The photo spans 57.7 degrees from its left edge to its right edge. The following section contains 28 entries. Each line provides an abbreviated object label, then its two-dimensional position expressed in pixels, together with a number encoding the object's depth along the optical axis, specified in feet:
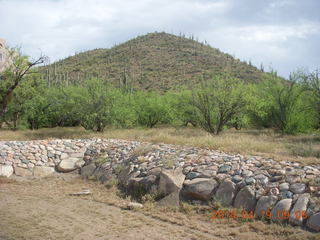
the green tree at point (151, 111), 90.53
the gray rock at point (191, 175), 26.50
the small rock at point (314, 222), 17.74
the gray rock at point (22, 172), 37.73
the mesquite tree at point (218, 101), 59.62
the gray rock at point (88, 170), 36.88
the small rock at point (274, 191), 21.33
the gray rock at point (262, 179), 22.84
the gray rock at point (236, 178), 23.99
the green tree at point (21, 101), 80.20
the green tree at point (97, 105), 69.05
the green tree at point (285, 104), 68.23
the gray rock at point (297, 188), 20.73
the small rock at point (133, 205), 24.64
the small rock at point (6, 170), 36.83
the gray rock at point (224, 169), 25.84
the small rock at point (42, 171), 38.29
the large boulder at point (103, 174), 33.73
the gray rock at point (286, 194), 20.61
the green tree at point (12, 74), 71.26
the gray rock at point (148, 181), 28.22
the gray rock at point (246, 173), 24.30
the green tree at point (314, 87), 61.77
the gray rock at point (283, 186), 21.37
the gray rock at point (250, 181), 23.10
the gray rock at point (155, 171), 28.86
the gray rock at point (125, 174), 31.45
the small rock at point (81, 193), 29.64
